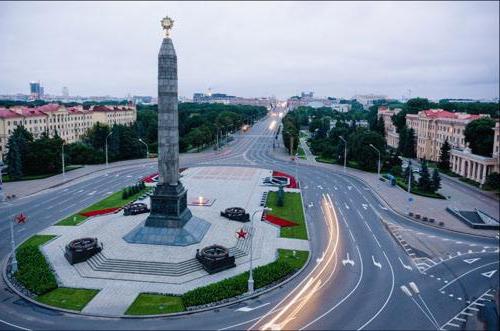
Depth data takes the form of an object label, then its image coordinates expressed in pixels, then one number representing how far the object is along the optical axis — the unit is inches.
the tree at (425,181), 2263.8
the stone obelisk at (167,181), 1401.3
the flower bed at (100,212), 1814.7
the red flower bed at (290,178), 2544.8
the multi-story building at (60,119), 3457.2
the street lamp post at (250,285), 1106.7
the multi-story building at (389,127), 4528.1
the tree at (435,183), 2203.5
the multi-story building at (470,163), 2180.4
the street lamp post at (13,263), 1206.6
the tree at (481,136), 2710.1
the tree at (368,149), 3014.3
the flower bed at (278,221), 1720.0
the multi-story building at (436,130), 3157.0
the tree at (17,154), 2605.8
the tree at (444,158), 3031.5
